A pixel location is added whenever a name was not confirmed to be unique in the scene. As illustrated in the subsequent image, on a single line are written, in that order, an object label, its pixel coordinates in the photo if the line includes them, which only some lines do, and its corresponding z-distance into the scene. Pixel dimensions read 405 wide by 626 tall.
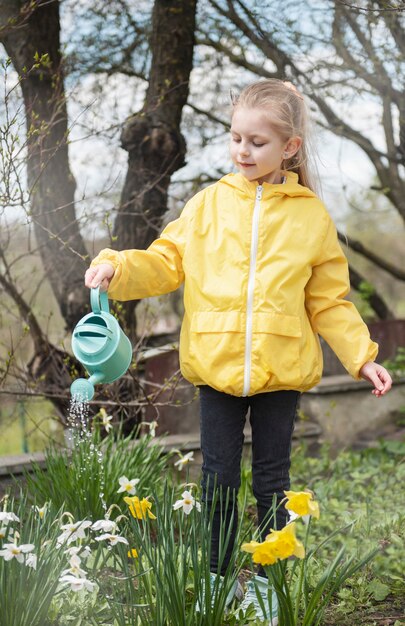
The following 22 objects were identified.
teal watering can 2.15
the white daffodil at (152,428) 3.24
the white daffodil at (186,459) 2.81
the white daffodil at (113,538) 1.99
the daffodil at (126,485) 2.28
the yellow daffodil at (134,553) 2.07
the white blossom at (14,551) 1.83
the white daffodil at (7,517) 1.90
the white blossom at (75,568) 1.88
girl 2.24
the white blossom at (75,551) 1.89
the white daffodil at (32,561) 1.87
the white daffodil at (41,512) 2.12
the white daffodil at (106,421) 3.14
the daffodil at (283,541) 1.71
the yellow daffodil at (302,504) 1.78
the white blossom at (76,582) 1.81
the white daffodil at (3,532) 1.88
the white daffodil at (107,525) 2.05
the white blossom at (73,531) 2.00
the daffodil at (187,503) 2.20
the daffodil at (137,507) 2.12
